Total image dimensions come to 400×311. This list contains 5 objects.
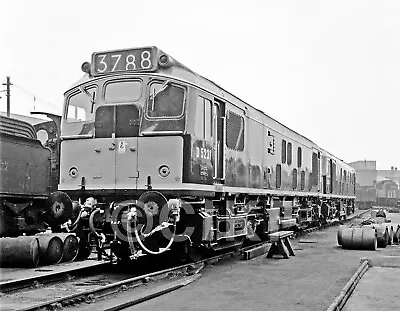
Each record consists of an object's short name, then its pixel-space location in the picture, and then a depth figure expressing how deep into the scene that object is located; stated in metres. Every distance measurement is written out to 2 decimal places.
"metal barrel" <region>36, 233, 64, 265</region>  11.42
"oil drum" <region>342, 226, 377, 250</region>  14.61
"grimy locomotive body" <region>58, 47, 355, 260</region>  9.66
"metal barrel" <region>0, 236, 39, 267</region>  11.18
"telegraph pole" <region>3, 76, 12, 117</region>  30.92
